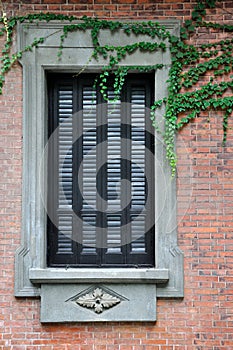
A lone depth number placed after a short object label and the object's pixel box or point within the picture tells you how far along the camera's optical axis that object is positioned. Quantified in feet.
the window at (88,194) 23.09
